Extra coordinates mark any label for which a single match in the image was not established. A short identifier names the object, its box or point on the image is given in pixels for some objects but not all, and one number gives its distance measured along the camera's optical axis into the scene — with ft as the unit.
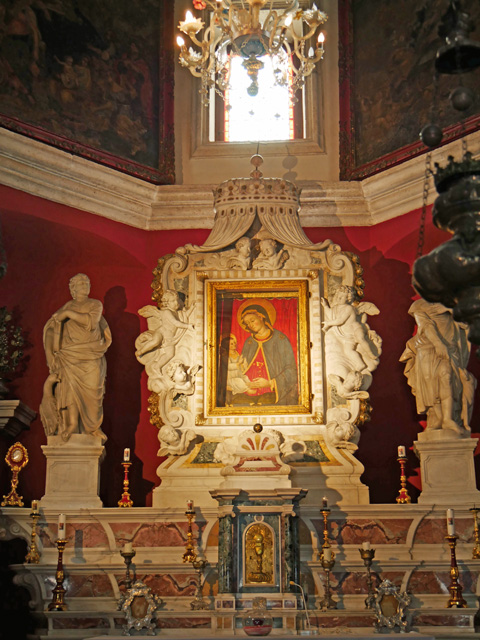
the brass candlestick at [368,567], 25.08
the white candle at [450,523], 25.14
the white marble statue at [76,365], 29.43
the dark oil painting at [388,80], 34.35
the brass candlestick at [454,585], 24.90
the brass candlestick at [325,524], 26.35
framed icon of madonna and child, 30.60
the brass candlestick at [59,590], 25.57
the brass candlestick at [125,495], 28.63
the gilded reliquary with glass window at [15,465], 28.53
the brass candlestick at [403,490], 28.43
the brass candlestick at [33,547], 26.81
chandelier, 30.27
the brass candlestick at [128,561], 25.29
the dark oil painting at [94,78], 33.27
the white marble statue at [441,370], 28.86
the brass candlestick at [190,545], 26.31
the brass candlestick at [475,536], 25.77
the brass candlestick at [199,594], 25.67
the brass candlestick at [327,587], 25.44
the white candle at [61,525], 25.88
